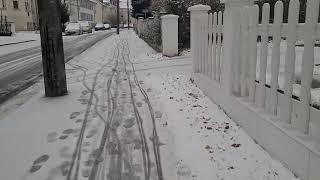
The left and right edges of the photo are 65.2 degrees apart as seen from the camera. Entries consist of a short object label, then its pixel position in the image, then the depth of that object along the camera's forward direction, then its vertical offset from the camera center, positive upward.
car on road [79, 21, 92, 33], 32.40 +2.99
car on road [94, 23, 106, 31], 45.33 +4.14
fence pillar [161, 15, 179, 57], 8.23 +0.46
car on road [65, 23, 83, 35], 27.88 +2.37
